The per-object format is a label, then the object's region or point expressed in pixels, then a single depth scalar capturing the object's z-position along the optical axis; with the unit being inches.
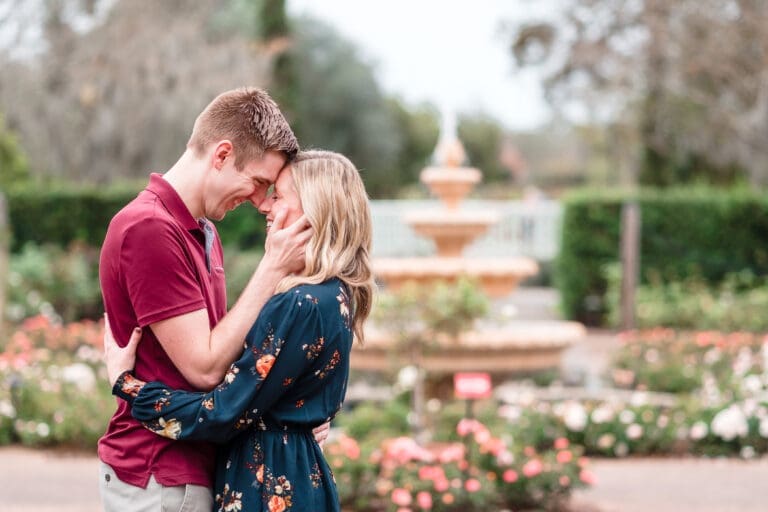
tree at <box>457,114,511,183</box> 1721.2
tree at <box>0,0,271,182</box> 885.8
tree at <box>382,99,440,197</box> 1495.4
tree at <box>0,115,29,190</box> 890.5
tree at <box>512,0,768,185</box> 770.8
